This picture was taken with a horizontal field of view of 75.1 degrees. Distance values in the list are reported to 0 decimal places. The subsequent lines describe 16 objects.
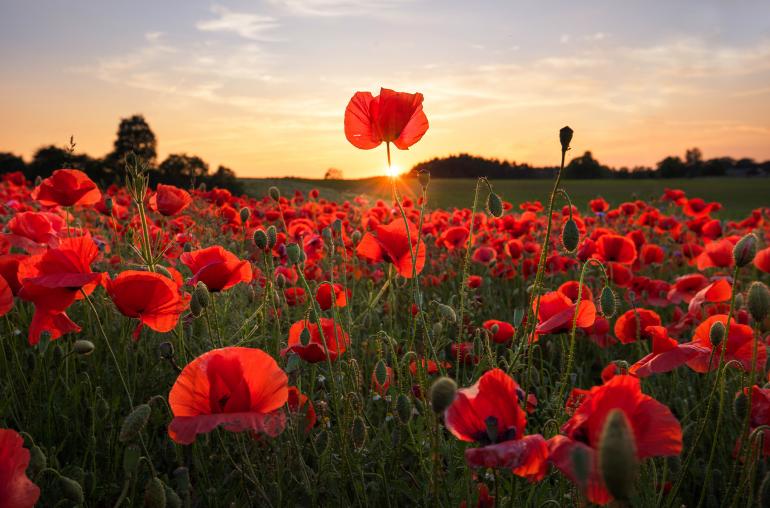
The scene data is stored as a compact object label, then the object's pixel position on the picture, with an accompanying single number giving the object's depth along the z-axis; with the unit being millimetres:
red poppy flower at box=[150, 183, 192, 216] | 660
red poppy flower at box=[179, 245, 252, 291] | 464
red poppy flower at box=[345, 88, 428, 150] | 446
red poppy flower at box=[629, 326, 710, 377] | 362
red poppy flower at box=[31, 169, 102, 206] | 642
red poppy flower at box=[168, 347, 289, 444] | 297
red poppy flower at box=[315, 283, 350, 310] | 578
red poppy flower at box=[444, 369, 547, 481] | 268
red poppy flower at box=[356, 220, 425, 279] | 510
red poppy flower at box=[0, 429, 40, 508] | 257
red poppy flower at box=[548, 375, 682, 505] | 248
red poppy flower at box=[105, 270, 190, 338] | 387
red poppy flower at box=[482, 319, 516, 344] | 623
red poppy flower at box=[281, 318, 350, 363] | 482
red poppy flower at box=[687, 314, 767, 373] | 437
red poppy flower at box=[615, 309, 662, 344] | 583
